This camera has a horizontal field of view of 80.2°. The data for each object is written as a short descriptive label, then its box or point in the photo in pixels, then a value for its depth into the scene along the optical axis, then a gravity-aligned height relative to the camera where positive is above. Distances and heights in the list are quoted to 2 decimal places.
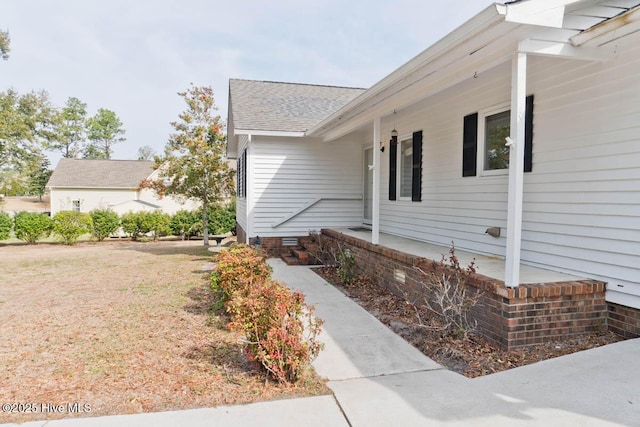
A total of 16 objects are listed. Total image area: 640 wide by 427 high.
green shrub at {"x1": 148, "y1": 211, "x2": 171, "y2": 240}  18.89 -1.54
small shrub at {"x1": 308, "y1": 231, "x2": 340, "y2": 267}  8.24 -1.27
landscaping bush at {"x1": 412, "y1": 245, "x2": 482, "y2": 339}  4.01 -1.12
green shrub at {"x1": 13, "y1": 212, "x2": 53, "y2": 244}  16.30 -1.51
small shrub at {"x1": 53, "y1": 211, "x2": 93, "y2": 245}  16.20 -1.49
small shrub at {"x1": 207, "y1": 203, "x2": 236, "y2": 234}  18.59 -1.35
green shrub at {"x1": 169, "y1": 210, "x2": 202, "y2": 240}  19.16 -1.55
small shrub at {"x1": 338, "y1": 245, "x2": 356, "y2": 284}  6.86 -1.34
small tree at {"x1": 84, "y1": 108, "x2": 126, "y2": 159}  51.94 +8.12
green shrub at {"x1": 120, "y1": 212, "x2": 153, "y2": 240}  18.62 -1.57
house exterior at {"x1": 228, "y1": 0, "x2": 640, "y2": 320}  3.54 +0.77
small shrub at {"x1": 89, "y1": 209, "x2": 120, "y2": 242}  17.97 -1.50
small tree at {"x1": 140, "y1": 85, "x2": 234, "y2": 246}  12.47 +1.18
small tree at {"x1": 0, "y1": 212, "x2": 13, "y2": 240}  16.64 -1.56
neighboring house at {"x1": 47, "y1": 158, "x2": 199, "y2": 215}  26.59 +0.34
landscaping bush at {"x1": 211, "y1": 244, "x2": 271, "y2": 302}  5.03 -1.09
